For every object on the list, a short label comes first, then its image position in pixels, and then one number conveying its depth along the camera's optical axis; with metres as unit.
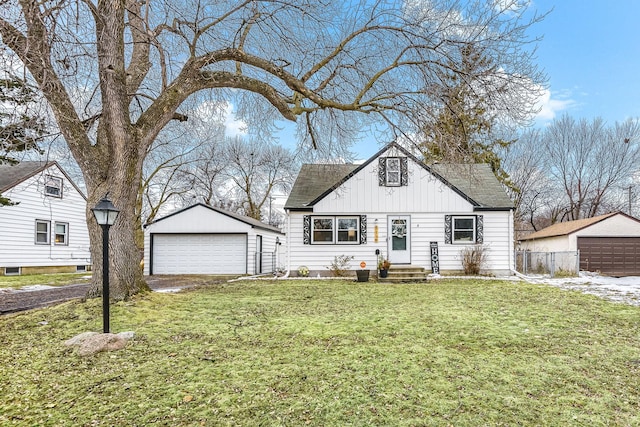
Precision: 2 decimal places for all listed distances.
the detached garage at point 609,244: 16.56
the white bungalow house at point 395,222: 14.26
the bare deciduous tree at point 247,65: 6.56
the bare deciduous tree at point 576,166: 24.03
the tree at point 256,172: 28.88
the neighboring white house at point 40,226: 15.69
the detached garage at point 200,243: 16.69
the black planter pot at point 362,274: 12.77
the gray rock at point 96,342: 4.39
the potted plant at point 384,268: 13.21
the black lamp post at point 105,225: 4.90
